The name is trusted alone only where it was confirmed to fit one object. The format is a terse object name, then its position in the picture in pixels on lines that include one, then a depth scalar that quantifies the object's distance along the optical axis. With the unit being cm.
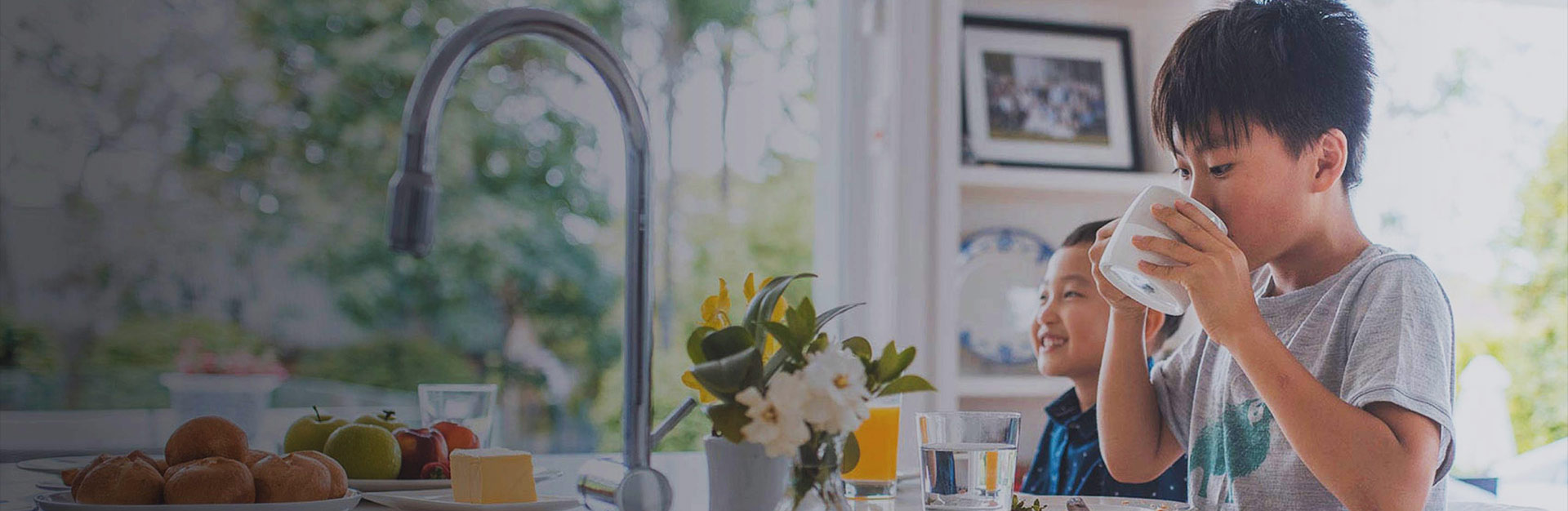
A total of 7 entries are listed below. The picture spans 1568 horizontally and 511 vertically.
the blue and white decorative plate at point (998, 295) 242
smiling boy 171
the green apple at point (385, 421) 123
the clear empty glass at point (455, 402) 132
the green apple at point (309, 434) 118
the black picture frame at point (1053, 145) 238
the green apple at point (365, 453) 115
